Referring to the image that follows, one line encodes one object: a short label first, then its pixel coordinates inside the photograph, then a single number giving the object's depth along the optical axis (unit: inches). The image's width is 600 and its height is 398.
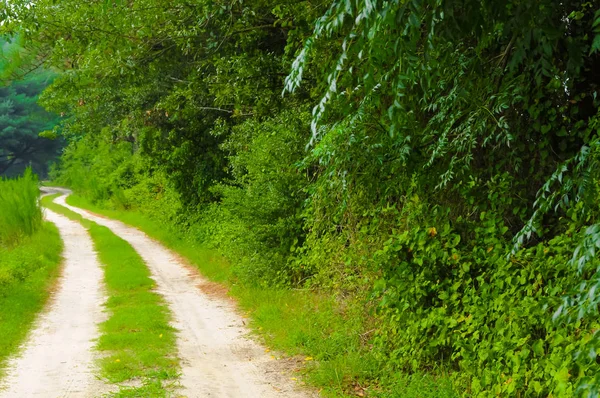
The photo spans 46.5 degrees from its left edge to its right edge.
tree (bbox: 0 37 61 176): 2443.4
